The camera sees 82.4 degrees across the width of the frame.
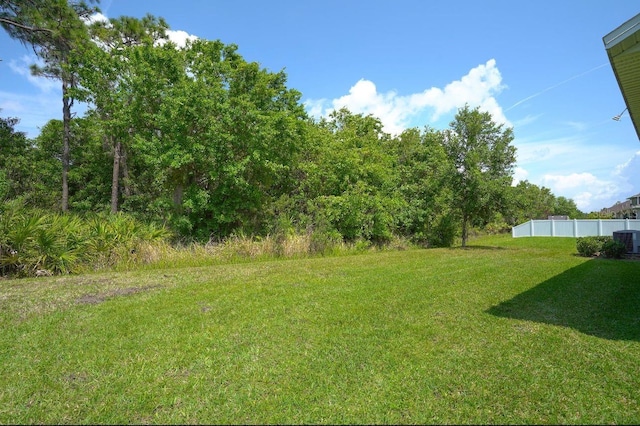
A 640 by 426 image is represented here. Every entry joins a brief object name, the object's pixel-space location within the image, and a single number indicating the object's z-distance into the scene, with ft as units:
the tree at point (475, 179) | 49.24
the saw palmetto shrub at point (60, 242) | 27.04
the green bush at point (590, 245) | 38.73
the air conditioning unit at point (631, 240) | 39.73
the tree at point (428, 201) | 55.06
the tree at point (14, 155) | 62.13
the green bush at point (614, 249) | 36.78
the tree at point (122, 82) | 43.86
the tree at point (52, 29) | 41.83
